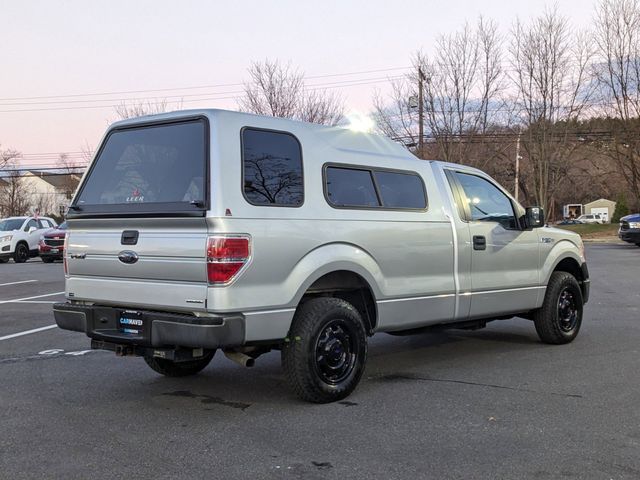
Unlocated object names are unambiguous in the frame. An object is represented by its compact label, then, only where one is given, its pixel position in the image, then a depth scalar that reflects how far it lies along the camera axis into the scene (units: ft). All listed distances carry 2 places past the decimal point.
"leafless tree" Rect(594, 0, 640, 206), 94.84
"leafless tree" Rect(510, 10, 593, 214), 89.10
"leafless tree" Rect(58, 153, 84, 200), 204.03
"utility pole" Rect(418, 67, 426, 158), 85.76
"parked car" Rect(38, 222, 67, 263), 71.20
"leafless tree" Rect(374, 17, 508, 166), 86.22
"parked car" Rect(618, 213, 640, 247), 75.78
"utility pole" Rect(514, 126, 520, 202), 96.00
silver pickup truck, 13.99
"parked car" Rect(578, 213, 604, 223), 253.16
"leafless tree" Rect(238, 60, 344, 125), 93.50
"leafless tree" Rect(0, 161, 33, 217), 234.17
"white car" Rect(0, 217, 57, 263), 75.87
